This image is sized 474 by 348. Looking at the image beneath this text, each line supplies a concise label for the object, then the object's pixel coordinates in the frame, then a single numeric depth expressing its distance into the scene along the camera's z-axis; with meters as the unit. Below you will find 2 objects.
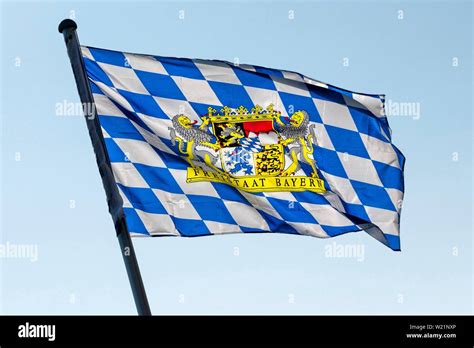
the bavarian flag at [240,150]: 13.07
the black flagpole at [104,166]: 10.95
